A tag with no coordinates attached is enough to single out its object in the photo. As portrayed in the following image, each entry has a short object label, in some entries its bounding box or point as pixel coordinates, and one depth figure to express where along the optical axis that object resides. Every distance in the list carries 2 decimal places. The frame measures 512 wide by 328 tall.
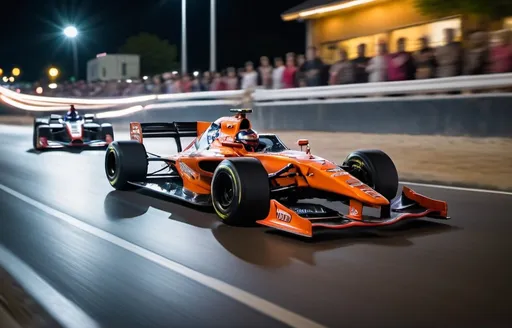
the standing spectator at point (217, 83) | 19.31
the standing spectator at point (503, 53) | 11.39
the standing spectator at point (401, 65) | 13.31
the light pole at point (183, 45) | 27.38
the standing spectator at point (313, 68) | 15.77
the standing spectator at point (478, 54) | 11.78
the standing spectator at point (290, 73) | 16.45
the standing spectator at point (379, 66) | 13.80
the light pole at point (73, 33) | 50.23
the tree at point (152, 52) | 80.56
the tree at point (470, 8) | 10.23
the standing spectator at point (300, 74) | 16.18
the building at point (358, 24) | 21.44
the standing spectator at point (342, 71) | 14.66
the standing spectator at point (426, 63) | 12.81
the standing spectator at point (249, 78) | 17.72
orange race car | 6.22
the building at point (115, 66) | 57.50
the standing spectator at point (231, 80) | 18.75
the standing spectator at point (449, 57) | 12.31
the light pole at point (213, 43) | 24.64
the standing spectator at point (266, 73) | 17.25
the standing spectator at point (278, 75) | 16.75
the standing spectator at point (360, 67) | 14.41
